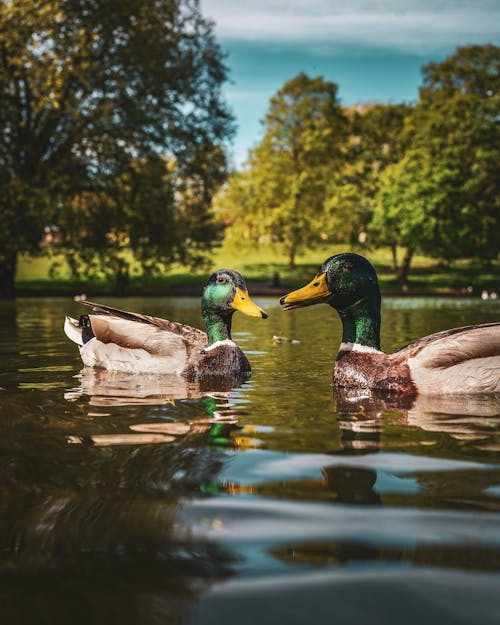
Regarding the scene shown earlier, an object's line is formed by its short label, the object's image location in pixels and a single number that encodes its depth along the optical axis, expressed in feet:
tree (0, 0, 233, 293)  88.02
